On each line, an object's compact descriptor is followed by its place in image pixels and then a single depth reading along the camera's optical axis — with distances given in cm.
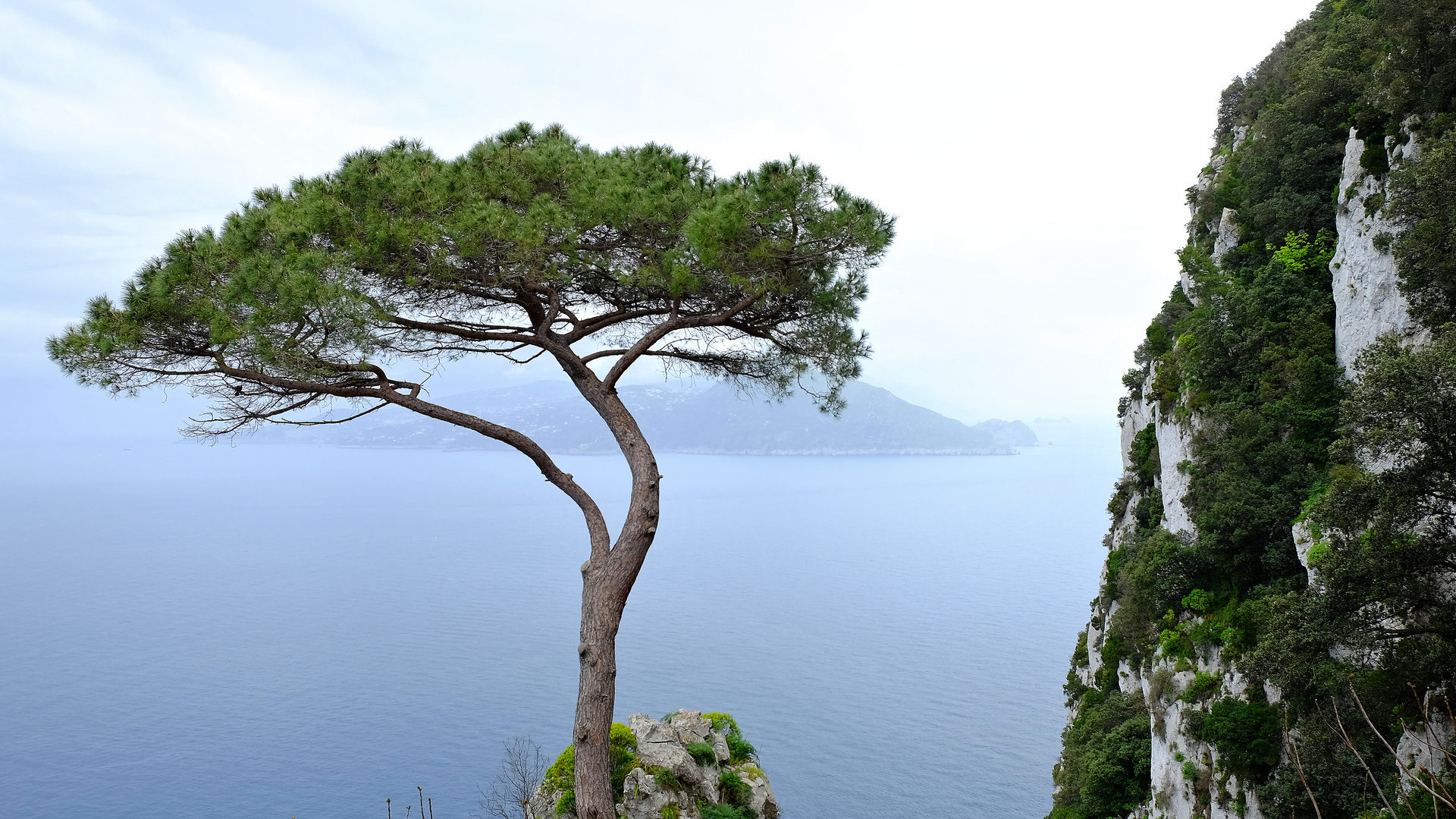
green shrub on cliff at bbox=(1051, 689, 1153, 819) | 1839
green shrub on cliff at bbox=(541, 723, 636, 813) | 1172
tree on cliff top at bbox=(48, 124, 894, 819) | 956
